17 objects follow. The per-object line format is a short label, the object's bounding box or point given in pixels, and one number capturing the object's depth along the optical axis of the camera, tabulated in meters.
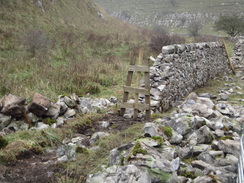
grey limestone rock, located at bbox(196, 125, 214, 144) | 4.23
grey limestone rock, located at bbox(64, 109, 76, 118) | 6.21
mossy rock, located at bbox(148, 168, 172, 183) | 2.98
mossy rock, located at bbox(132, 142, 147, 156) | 3.34
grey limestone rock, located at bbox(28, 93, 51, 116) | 5.71
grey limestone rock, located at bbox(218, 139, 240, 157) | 3.65
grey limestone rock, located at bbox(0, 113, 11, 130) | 5.40
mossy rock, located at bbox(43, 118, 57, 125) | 5.72
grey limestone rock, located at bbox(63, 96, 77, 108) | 6.54
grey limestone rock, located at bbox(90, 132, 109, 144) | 4.99
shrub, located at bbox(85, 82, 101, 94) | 8.37
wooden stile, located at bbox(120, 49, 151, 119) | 6.12
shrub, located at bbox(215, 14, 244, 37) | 30.09
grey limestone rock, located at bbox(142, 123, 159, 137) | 4.12
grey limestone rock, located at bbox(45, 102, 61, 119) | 5.91
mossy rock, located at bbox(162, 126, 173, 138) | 4.34
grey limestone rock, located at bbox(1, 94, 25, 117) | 5.43
